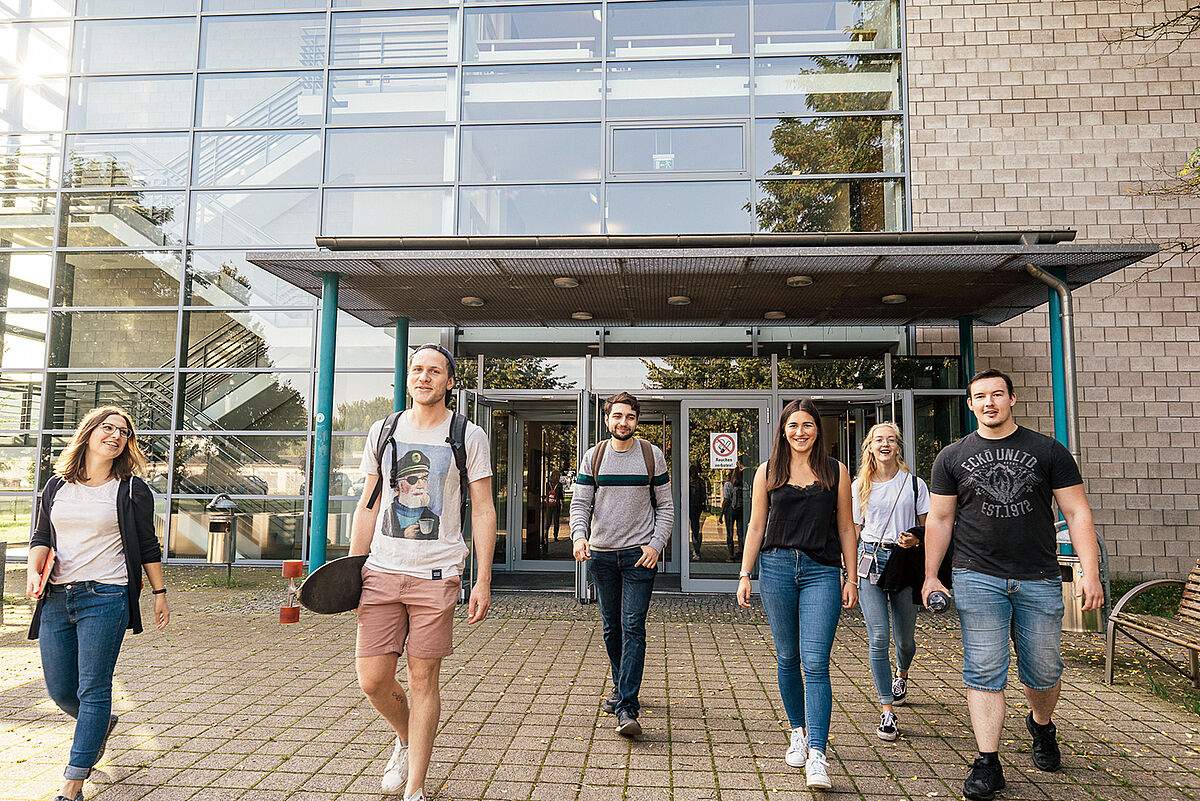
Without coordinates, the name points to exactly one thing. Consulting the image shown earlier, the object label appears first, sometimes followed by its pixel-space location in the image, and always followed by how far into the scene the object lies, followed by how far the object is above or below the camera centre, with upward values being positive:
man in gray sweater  4.48 -0.44
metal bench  5.21 -1.12
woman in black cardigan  3.37 -0.54
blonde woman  4.54 -0.47
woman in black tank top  3.74 -0.53
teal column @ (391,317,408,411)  10.84 +1.30
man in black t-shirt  3.59 -0.46
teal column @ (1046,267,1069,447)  8.41 +0.94
